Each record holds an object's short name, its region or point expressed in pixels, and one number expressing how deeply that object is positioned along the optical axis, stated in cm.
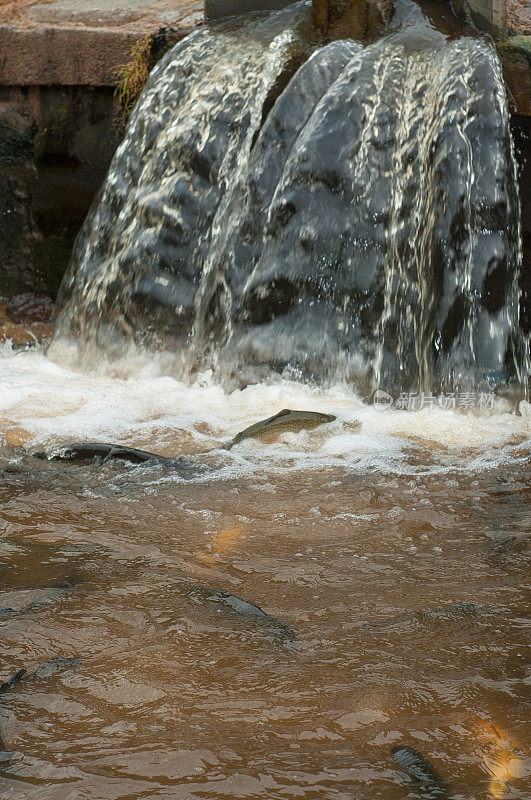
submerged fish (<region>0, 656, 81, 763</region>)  291
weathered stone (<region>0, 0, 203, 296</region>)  1068
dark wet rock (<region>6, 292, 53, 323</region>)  1151
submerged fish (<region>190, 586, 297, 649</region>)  334
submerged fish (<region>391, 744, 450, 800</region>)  239
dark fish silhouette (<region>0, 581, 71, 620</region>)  343
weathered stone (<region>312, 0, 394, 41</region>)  931
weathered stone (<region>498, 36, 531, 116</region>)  870
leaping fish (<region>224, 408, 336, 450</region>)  626
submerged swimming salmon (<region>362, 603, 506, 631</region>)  342
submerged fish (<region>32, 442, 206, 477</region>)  568
